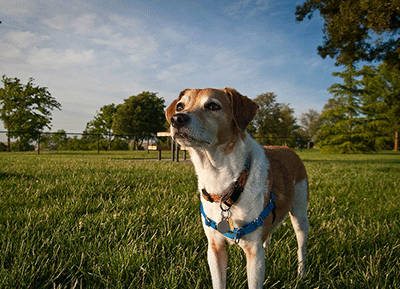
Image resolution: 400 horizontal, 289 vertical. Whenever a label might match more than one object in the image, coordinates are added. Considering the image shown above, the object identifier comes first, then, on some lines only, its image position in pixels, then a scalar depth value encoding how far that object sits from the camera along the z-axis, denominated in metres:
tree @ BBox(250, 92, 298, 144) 46.62
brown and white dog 1.72
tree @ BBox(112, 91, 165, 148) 42.84
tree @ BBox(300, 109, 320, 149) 62.16
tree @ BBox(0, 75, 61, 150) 33.06
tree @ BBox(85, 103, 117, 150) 50.59
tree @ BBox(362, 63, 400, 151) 33.50
